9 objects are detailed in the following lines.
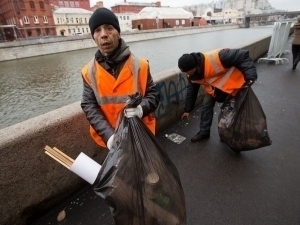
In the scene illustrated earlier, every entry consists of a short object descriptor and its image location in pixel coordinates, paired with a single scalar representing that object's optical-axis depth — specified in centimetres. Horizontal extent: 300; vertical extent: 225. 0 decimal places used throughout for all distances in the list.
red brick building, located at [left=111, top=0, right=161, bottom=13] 8656
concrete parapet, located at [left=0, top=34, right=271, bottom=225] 161
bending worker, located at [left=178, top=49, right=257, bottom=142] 241
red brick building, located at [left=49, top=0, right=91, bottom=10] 6788
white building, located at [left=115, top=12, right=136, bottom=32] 6669
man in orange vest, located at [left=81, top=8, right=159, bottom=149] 157
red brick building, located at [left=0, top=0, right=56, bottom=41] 4301
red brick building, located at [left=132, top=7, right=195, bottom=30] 6084
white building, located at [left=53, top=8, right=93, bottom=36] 5181
